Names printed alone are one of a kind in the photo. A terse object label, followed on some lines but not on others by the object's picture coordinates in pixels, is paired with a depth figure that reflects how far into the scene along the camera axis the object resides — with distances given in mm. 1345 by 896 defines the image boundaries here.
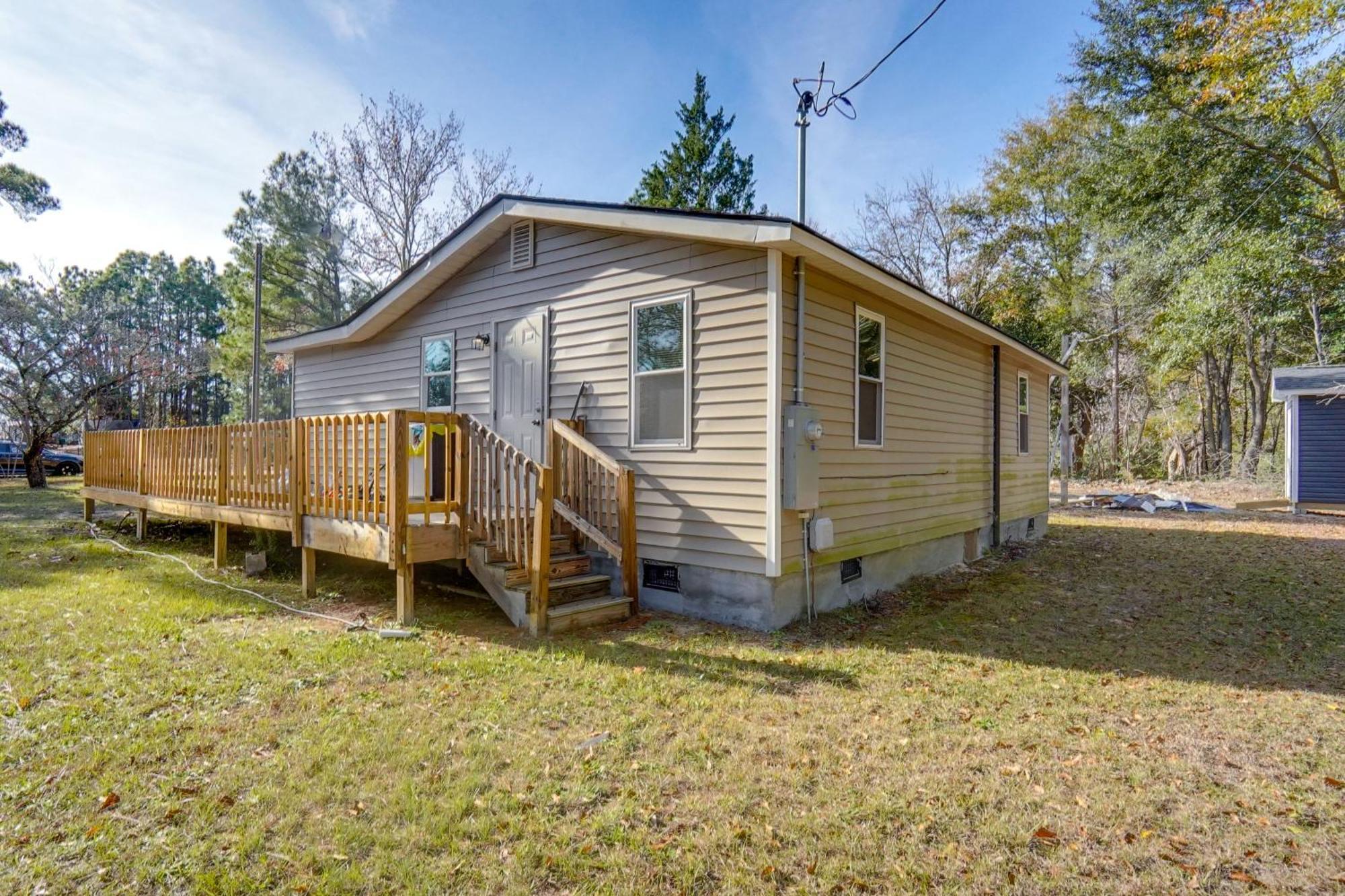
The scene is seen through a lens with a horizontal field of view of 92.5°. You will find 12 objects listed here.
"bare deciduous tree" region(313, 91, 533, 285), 20297
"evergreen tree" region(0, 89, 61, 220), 18578
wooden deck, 5172
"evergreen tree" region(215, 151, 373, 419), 23109
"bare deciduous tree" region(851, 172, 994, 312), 24672
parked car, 21125
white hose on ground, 5199
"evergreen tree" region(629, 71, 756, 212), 21594
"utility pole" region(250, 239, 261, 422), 15570
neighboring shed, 13633
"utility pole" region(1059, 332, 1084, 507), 16422
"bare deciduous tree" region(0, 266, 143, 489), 16594
